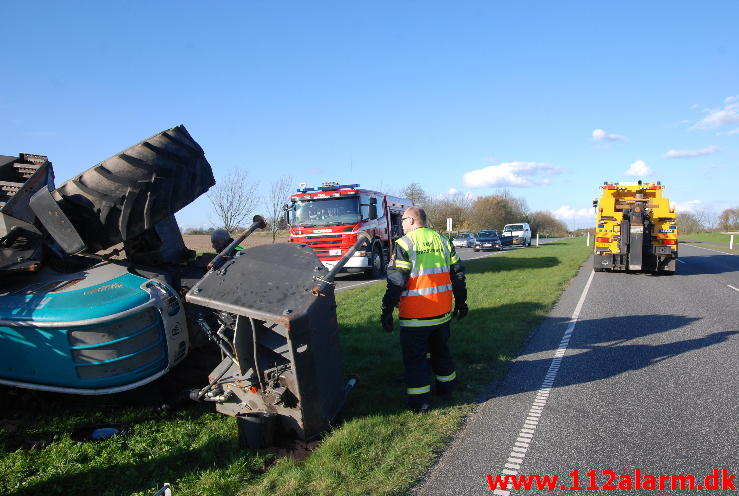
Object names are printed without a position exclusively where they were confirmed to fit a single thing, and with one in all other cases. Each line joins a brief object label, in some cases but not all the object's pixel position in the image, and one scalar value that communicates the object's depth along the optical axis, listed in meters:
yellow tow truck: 15.23
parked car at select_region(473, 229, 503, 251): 34.28
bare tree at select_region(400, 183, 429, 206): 57.44
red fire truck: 14.98
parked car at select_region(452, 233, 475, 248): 40.43
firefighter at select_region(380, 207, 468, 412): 4.35
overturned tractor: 3.70
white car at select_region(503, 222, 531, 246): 42.24
